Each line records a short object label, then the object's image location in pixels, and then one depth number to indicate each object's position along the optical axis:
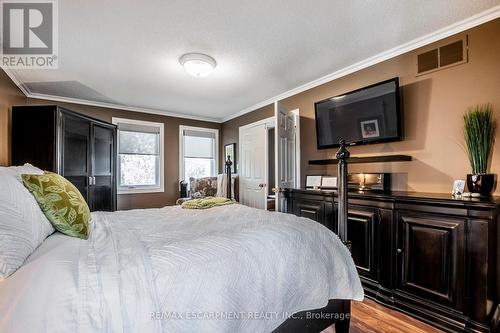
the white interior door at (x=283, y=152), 3.02
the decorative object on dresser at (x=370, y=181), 2.56
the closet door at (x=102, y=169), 3.50
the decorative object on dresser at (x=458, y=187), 1.98
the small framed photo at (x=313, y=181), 3.22
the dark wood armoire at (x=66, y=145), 2.81
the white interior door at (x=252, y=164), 4.43
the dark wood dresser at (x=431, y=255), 1.69
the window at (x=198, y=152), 5.23
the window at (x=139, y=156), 4.57
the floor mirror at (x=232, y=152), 5.25
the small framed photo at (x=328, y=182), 3.02
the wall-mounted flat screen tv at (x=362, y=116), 2.48
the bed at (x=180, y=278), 0.83
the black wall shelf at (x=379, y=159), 2.44
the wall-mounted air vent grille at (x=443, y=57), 2.12
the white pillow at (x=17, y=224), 0.87
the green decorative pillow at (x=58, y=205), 1.25
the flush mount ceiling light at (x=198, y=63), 2.59
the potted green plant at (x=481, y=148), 1.87
